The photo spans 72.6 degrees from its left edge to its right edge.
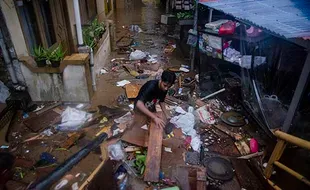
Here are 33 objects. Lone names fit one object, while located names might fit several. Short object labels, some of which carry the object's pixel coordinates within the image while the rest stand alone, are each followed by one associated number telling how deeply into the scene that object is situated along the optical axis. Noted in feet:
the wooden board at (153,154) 12.66
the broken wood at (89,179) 10.30
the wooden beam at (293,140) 8.36
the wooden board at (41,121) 16.99
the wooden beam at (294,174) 8.57
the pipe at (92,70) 20.07
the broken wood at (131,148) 14.90
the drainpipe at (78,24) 19.17
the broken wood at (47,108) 18.75
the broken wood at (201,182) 11.51
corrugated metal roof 12.10
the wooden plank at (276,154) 9.98
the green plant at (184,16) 32.17
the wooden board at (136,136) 14.97
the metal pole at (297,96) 12.58
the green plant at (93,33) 23.22
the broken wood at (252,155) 14.98
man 12.47
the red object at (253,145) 15.60
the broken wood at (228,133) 16.79
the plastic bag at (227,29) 20.84
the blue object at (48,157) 14.28
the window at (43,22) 18.06
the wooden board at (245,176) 13.14
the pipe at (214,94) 21.01
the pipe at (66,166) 11.22
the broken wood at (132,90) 21.27
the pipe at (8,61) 16.45
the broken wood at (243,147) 15.55
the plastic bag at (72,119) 17.23
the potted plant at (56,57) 17.62
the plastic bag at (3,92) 18.46
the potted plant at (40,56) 17.46
